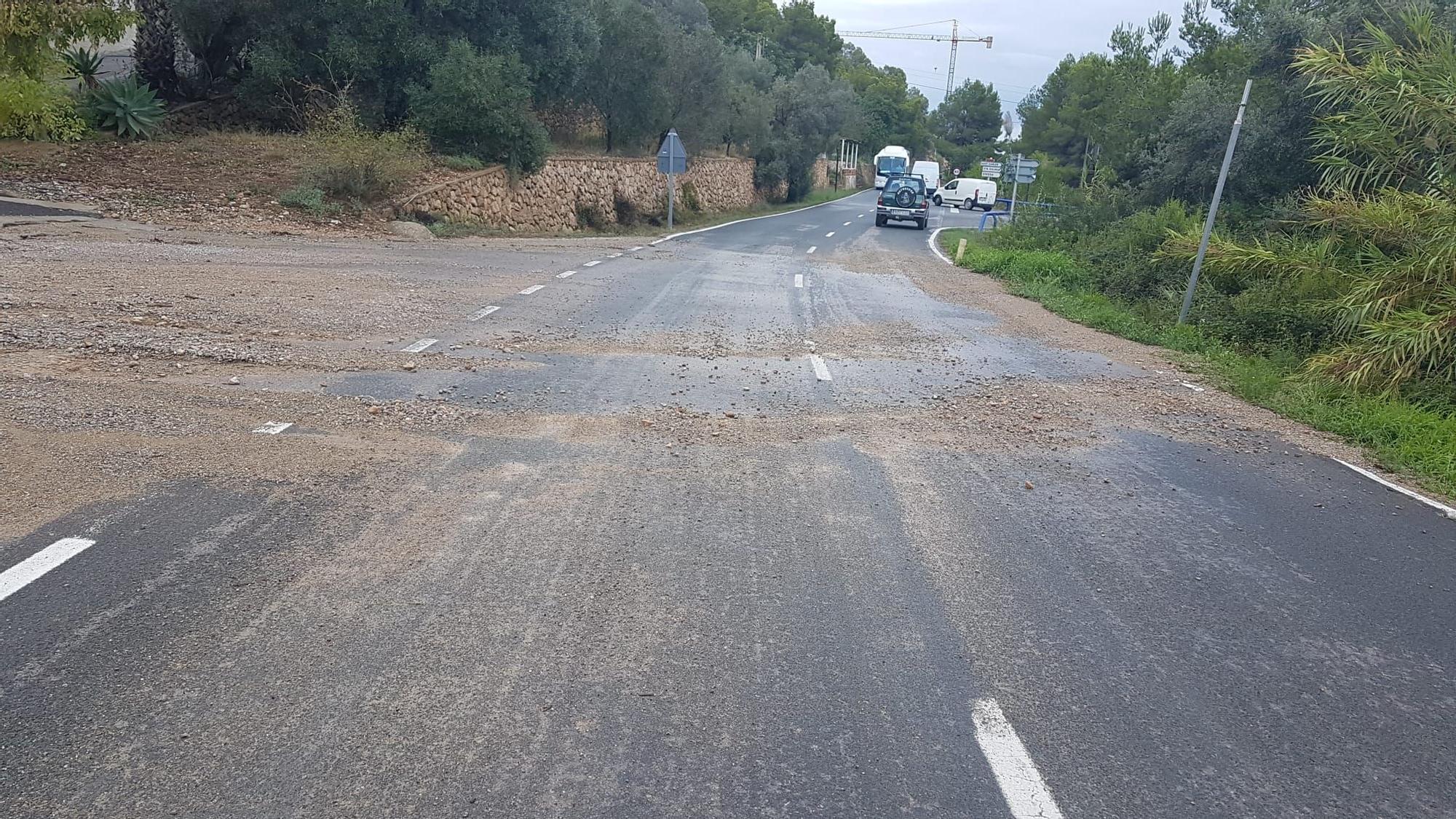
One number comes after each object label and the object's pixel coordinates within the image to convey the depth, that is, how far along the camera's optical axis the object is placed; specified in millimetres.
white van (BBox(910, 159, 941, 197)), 68312
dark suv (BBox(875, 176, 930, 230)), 41031
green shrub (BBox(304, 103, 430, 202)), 20422
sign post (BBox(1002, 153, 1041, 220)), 30844
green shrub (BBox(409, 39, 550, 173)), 24203
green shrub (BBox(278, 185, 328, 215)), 19750
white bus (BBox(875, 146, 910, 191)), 77000
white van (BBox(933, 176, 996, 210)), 70688
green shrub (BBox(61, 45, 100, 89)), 22188
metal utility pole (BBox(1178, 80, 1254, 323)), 11883
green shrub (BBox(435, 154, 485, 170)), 24703
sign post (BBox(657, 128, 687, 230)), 29719
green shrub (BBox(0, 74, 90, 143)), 17469
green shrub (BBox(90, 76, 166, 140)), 21719
